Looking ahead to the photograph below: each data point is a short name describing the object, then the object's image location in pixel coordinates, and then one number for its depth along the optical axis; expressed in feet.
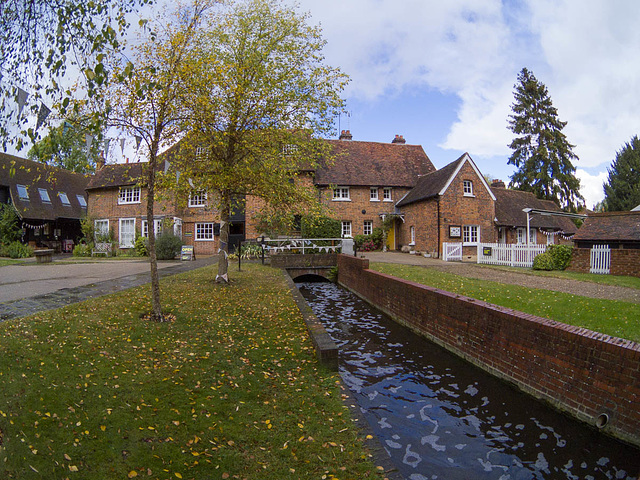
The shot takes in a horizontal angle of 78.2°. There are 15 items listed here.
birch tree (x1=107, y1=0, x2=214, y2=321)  24.00
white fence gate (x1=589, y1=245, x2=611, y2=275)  52.11
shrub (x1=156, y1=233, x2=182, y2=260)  79.41
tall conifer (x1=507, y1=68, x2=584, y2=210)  145.38
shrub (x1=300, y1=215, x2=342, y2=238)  80.59
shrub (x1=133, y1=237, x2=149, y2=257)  90.58
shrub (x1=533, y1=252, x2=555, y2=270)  57.21
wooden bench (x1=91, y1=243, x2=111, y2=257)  92.96
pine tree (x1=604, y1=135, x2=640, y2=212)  134.38
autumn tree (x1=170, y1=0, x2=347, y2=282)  38.14
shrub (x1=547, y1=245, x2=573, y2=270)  57.47
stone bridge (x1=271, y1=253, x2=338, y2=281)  65.10
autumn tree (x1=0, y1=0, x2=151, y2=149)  12.85
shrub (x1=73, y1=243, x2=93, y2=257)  91.63
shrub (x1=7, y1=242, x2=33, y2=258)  83.10
